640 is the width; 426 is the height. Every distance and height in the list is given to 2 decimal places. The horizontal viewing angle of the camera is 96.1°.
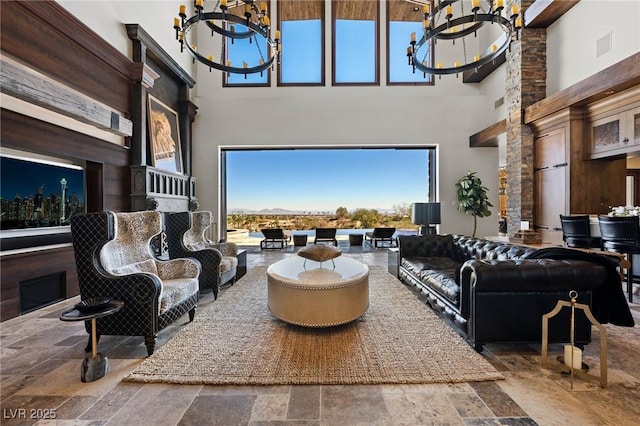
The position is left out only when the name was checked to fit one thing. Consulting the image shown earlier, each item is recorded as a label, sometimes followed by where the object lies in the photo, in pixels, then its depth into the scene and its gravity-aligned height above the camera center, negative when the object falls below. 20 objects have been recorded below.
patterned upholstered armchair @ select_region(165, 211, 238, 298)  3.97 -0.63
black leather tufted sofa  2.38 -0.75
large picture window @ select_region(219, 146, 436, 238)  9.52 +0.93
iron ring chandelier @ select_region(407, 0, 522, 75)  4.11 +2.73
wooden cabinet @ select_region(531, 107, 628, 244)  5.25 +0.63
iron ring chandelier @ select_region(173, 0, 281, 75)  4.15 +2.89
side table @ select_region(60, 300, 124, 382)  2.06 -1.10
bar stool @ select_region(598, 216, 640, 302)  3.70 -0.38
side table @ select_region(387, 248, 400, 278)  4.95 -0.96
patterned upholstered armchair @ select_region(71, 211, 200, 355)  2.42 -0.66
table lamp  5.46 -0.10
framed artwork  6.14 +1.70
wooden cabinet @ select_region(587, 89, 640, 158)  4.41 +1.34
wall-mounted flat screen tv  3.44 +0.20
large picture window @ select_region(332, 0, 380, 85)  8.68 +5.07
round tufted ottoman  2.75 -0.87
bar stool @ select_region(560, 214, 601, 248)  4.39 -0.39
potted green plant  8.16 +0.29
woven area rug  2.10 -1.22
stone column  6.07 +2.40
